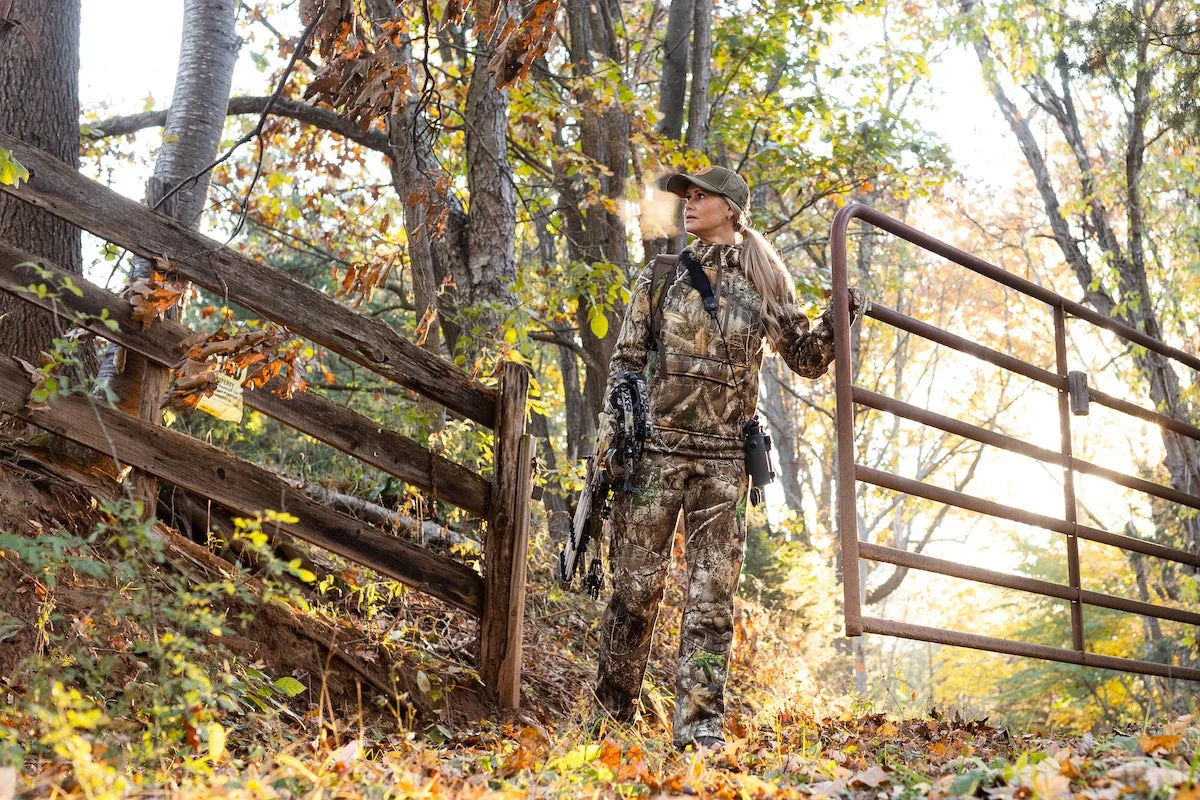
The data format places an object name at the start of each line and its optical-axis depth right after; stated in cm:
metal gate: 457
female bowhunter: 475
